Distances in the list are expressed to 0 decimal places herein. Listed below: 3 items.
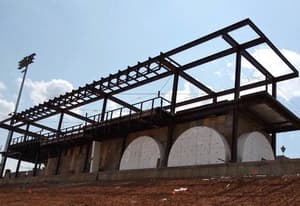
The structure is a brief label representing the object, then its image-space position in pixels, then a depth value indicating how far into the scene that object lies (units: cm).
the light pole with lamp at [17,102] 4709
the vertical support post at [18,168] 4525
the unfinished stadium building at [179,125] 2320
